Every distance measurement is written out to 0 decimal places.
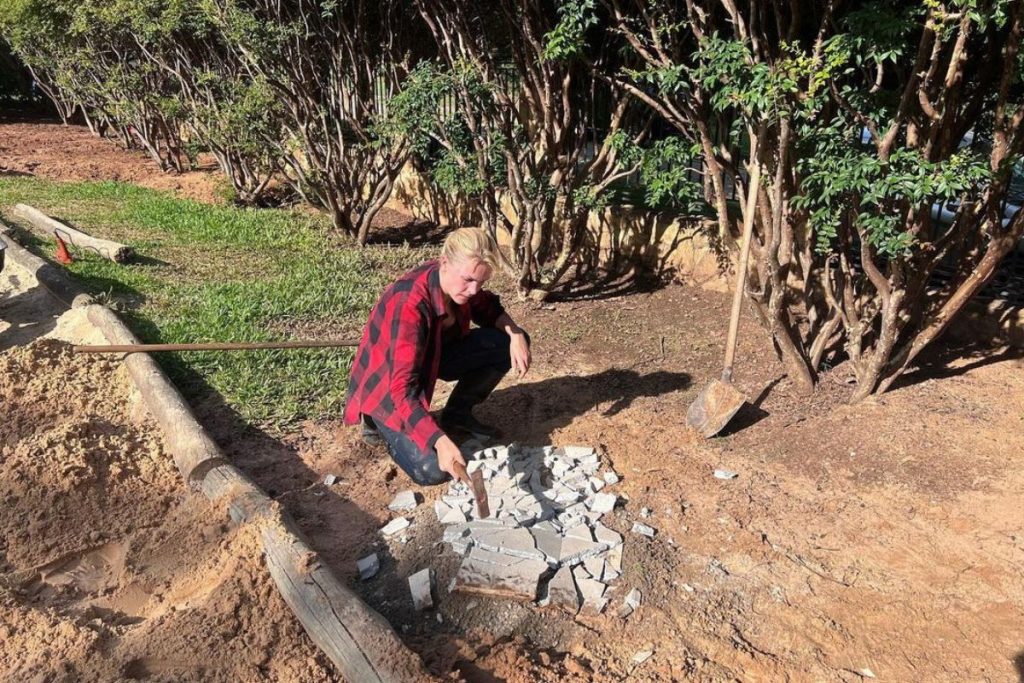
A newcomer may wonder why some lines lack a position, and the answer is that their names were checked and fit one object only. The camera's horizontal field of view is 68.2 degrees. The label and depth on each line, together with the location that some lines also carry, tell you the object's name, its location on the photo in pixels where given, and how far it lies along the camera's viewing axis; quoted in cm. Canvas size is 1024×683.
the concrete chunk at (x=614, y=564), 299
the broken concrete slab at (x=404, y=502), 351
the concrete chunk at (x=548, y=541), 301
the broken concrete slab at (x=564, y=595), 285
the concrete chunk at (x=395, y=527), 333
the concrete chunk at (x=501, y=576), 286
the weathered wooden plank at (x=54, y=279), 598
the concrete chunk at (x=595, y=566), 297
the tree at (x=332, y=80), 764
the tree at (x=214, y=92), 865
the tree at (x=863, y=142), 352
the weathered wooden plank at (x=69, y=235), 746
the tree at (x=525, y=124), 589
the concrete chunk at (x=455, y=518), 326
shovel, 408
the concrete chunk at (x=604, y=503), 341
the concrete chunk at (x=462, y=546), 306
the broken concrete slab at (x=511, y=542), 298
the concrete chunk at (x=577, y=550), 302
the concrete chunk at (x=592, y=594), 285
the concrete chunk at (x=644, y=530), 325
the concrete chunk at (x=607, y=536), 316
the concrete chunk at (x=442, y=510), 330
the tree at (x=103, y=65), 1109
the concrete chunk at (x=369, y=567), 307
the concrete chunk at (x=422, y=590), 286
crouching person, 329
